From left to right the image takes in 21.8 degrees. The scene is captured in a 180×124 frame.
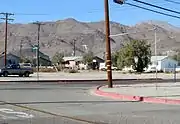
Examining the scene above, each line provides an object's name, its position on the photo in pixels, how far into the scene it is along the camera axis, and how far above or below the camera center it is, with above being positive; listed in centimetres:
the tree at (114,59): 14023 +637
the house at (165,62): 15425 +570
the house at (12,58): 12955 +648
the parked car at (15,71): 6769 +128
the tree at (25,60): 17212 +745
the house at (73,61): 17775 +708
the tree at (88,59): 16250 +715
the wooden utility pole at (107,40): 3589 +302
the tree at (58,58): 17835 +836
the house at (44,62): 19225 +735
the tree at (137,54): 10600 +567
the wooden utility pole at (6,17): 9551 +1288
